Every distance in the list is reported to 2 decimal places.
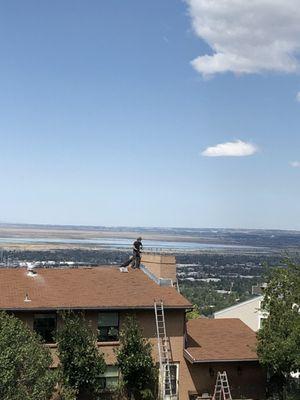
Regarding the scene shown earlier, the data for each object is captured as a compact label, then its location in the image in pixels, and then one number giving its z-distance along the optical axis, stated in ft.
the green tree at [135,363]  92.94
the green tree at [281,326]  90.84
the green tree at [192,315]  153.12
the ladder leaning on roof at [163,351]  96.99
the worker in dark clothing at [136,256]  113.80
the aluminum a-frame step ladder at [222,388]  95.85
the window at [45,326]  94.32
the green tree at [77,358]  88.53
